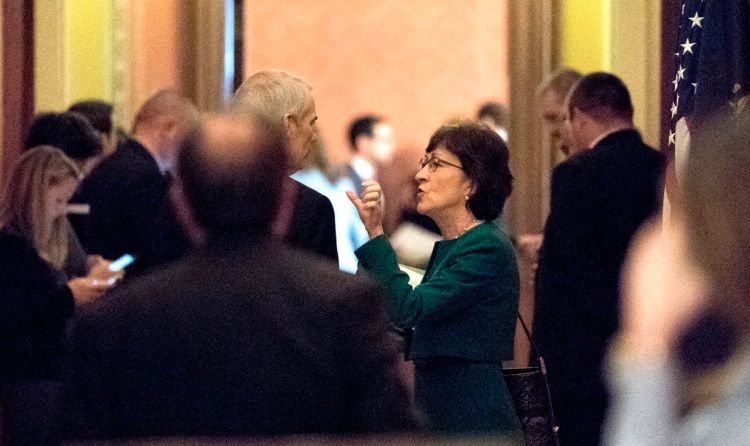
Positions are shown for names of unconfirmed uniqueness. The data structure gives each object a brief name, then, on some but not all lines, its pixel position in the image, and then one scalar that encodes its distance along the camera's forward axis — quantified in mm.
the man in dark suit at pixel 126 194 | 11766
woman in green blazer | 7883
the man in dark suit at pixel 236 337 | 5105
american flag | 10516
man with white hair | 7527
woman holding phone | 10250
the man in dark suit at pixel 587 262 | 11070
